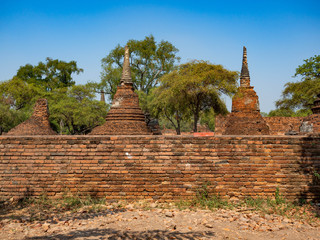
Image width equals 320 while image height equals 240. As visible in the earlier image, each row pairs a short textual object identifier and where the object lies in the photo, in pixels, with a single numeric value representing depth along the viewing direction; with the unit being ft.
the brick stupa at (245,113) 37.47
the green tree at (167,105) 60.54
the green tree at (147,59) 111.33
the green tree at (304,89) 70.76
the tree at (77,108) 79.41
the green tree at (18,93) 91.35
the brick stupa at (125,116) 33.30
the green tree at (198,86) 54.54
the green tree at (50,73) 116.67
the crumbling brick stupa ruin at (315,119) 32.22
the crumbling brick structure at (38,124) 36.14
